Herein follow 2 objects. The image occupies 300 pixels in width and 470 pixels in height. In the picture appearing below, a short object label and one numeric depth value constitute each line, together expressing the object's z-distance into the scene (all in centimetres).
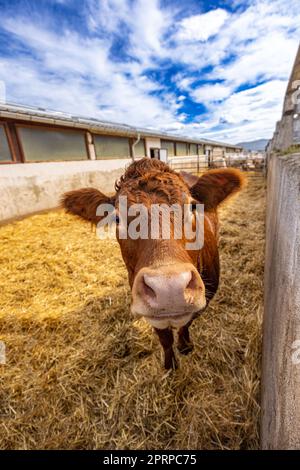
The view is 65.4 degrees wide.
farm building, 820
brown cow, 131
